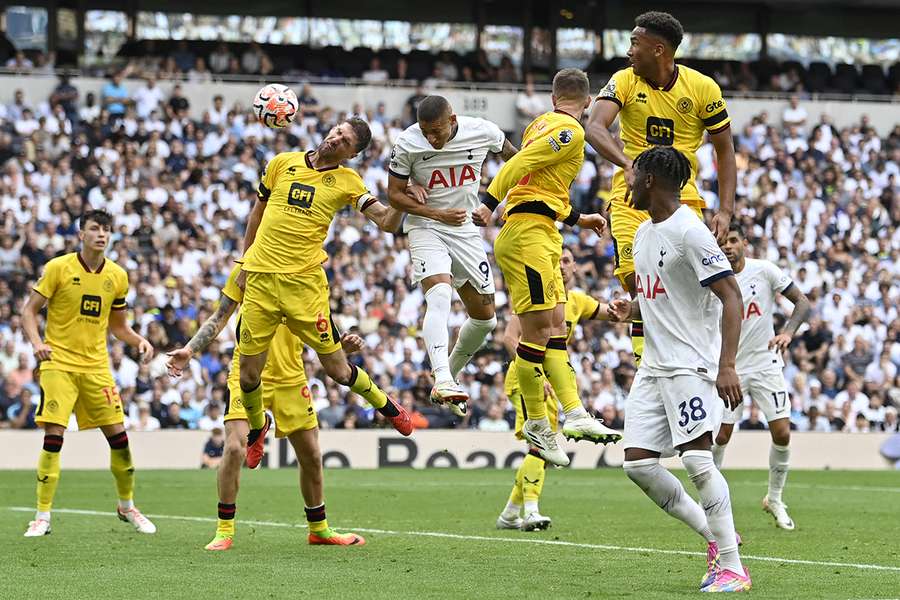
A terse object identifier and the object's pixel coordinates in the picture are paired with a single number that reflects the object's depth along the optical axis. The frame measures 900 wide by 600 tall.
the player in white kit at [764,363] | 14.22
